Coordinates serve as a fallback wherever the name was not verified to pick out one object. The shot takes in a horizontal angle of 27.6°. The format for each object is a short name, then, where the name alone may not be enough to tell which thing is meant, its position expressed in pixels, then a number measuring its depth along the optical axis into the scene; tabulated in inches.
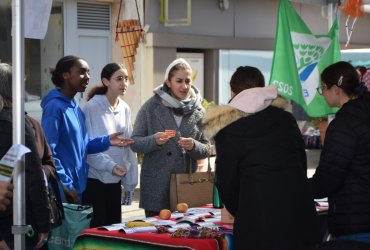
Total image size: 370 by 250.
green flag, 254.1
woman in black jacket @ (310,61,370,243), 171.6
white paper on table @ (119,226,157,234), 172.9
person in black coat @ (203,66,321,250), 157.5
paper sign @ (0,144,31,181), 135.1
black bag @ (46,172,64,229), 169.5
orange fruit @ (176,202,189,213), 199.9
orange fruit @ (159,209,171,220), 188.5
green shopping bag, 198.7
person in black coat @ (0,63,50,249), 159.0
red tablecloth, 164.6
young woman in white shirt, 234.1
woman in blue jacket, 210.8
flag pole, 277.4
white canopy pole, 145.6
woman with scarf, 222.5
